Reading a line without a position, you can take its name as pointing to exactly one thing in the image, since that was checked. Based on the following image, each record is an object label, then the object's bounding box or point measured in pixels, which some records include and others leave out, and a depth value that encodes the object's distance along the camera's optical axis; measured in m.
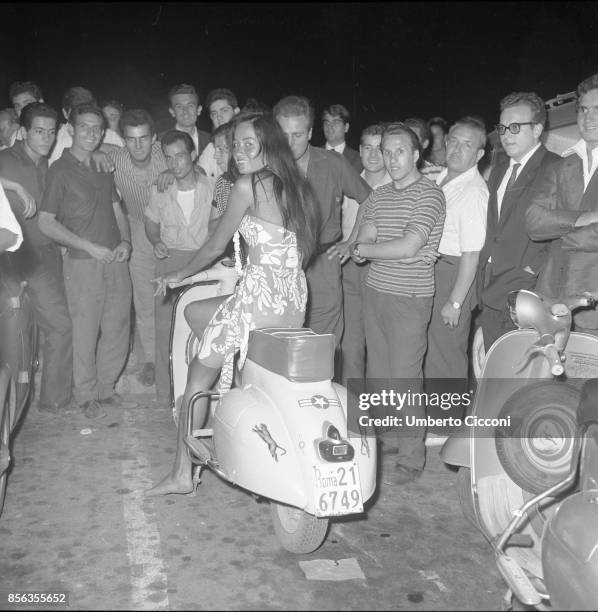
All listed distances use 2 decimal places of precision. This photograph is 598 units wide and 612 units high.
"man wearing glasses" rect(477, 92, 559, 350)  4.03
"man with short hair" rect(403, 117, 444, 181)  5.31
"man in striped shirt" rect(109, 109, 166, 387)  5.50
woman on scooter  3.50
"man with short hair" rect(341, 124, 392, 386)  5.10
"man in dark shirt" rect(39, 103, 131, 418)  5.02
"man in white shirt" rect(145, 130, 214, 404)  5.26
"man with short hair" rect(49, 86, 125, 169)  6.03
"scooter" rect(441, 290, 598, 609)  2.42
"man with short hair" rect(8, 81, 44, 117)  6.46
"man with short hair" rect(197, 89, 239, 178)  5.93
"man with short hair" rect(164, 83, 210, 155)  6.24
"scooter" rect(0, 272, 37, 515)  3.57
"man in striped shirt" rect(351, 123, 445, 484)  4.10
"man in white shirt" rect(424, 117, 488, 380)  4.29
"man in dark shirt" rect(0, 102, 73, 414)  5.06
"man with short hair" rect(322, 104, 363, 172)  6.07
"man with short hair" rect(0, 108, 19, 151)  6.18
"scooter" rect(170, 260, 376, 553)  2.91
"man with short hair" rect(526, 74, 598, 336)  3.52
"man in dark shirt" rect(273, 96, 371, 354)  4.68
